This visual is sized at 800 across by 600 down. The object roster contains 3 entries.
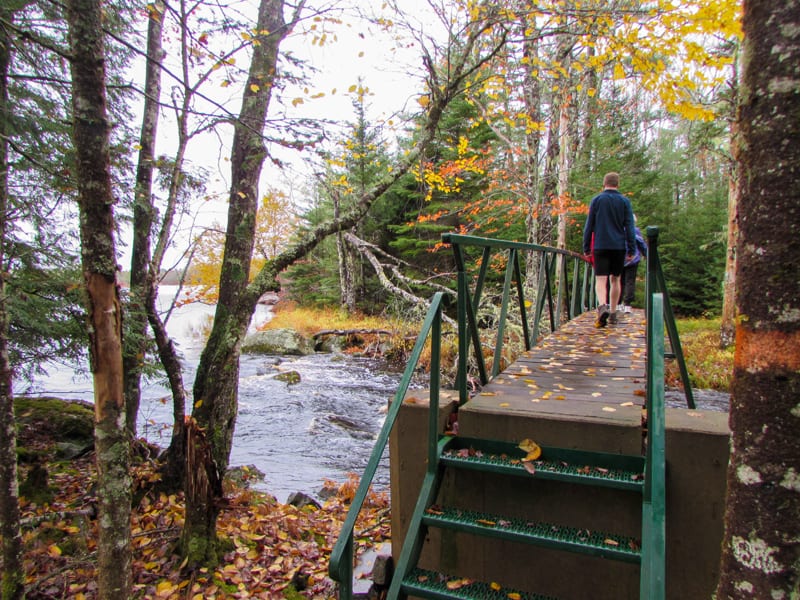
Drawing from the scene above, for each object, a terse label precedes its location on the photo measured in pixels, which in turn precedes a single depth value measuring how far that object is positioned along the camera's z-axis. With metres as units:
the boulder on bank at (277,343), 16.62
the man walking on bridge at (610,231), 5.75
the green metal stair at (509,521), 2.22
